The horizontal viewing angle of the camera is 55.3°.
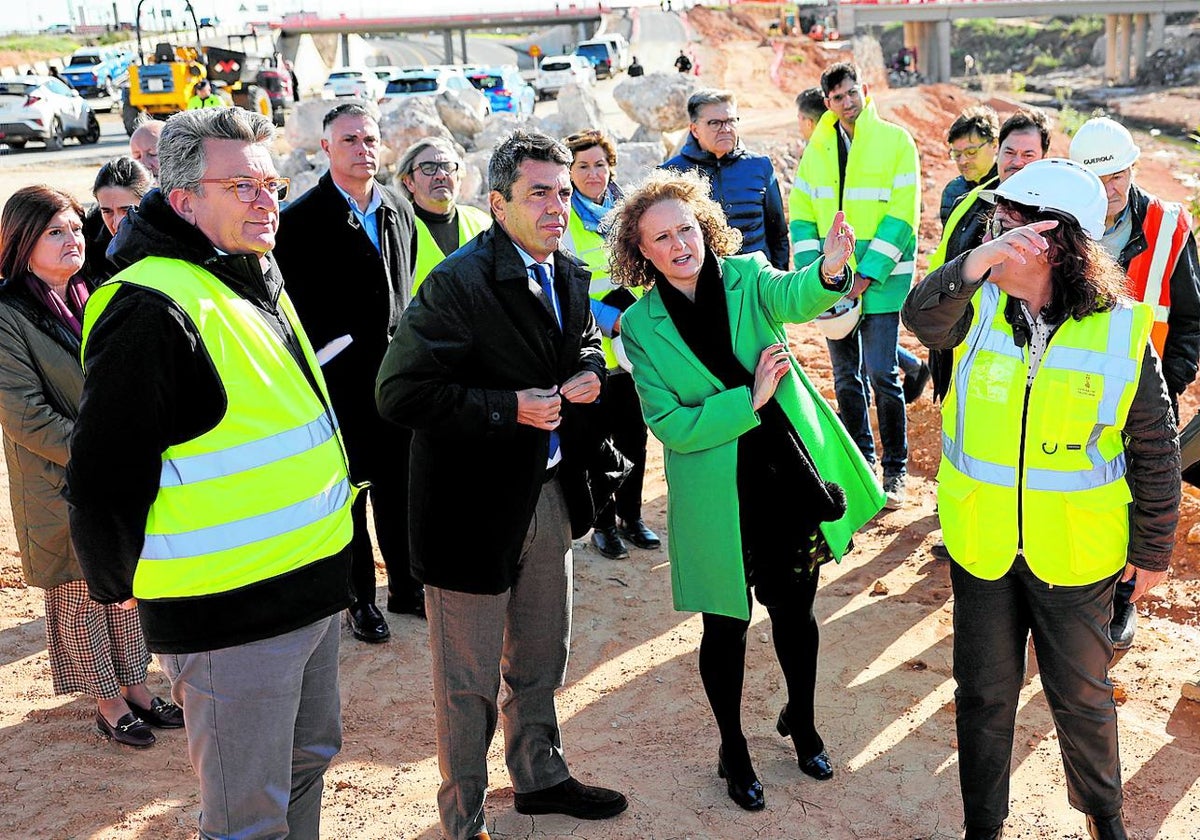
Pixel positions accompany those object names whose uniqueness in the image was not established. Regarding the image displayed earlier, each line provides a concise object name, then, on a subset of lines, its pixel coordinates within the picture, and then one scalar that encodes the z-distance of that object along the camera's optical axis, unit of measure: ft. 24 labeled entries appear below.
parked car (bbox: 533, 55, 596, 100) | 120.88
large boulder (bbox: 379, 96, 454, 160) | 41.96
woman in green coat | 12.18
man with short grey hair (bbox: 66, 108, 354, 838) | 8.46
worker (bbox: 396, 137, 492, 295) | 18.01
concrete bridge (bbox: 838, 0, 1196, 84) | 161.38
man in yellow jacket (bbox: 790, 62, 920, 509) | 20.83
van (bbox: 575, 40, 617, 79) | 139.03
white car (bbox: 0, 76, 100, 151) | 81.66
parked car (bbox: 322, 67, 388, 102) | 102.99
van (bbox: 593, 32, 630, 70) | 145.89
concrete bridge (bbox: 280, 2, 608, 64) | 180.04
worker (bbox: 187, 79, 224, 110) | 48.98
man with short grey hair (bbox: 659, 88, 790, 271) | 20.01
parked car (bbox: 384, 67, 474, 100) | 95.66
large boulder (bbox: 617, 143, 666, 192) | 43.34
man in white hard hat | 14.98
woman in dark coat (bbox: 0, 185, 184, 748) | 13.65
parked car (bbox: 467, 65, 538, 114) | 94.53
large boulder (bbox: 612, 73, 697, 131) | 51.03
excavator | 82.07
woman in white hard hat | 10.32
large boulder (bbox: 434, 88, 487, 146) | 48.42
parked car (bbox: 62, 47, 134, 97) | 129.90
